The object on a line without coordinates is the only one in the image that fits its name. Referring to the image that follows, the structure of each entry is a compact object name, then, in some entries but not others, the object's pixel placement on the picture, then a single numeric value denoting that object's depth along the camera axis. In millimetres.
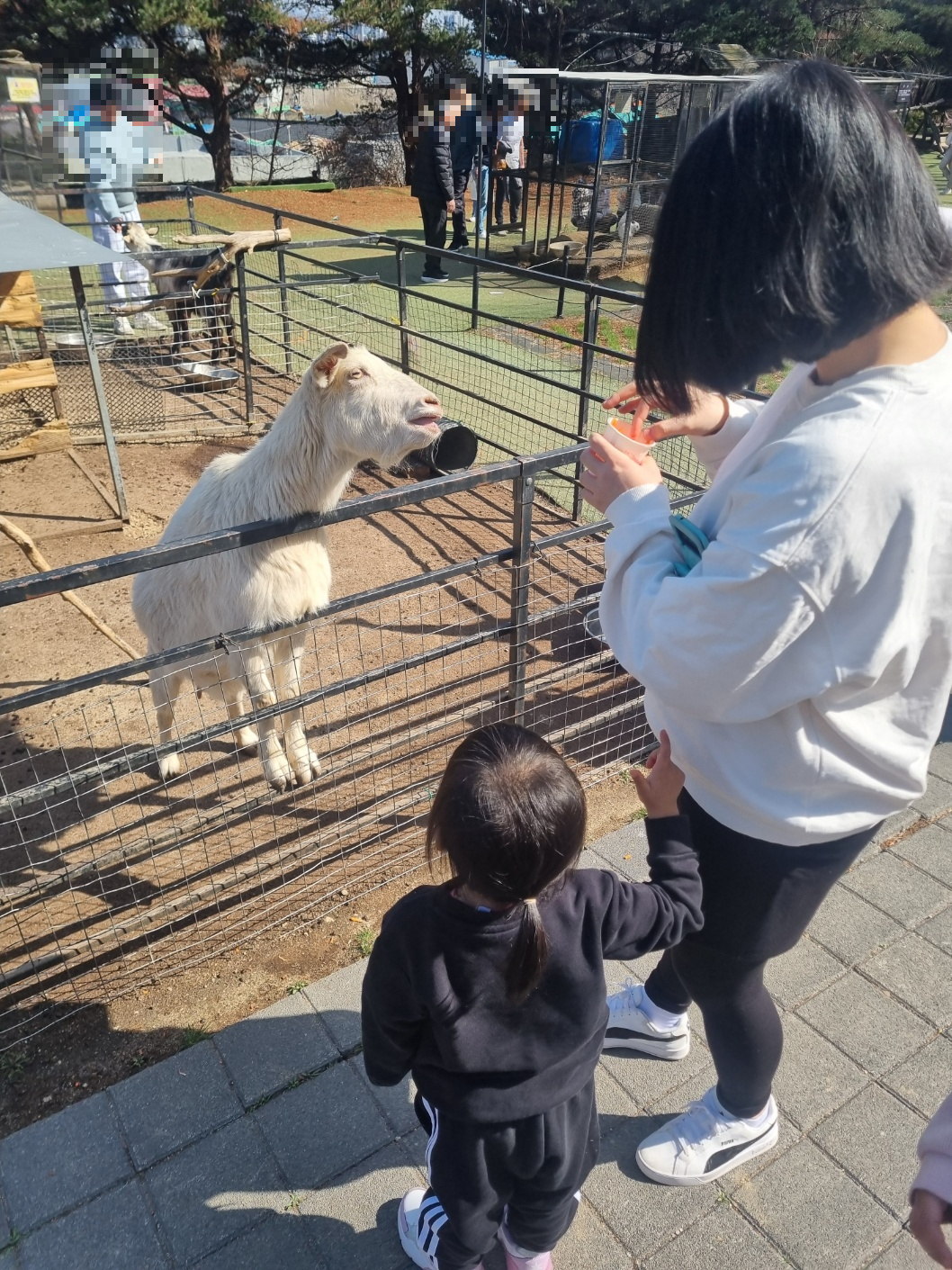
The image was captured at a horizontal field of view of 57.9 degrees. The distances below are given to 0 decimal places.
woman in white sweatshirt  1073
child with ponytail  1360
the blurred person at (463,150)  14531
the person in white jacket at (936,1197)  1239
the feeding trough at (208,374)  8672
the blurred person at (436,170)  12844
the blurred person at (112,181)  10172
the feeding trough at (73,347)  9016
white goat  3291
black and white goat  7820
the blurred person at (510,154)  15508
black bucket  5773
